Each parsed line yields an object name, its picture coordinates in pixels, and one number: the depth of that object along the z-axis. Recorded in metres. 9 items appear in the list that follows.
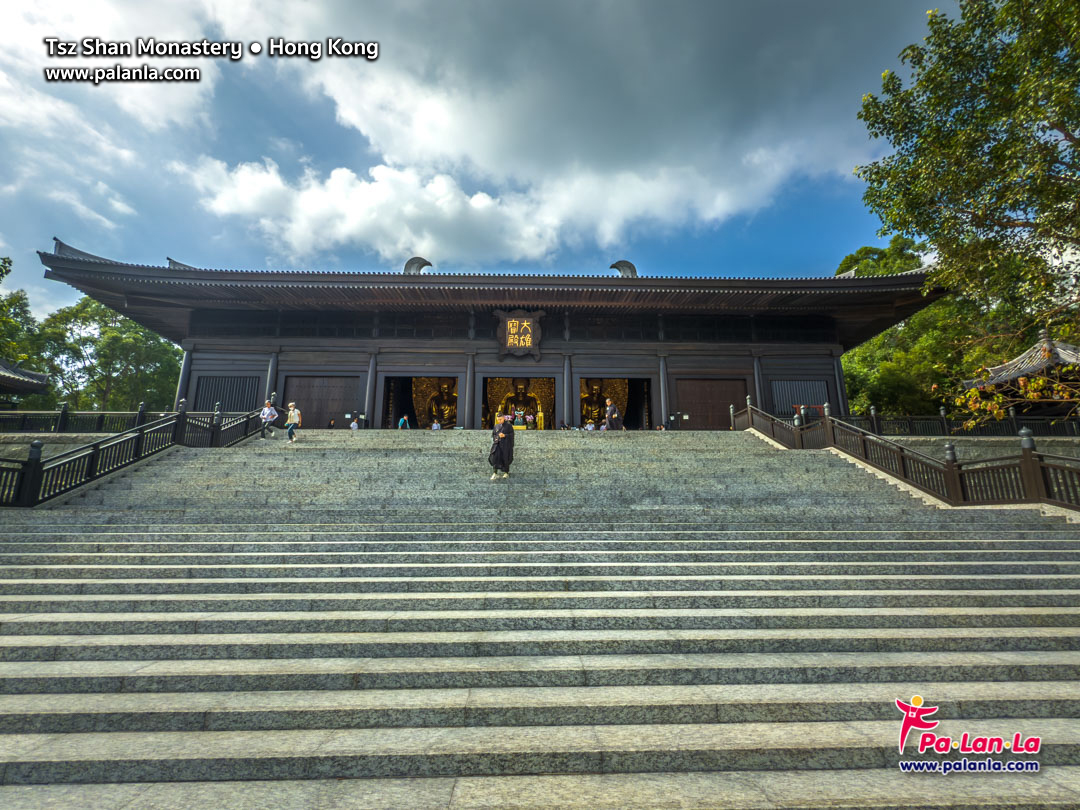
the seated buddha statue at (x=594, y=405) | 20.86
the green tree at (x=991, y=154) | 6.90
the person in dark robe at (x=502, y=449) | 9.03
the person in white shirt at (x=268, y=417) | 12.99
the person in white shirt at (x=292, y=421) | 11.92
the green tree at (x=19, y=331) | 18.01
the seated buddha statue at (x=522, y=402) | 21.07
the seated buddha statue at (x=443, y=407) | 20.58
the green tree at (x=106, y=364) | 29.09
